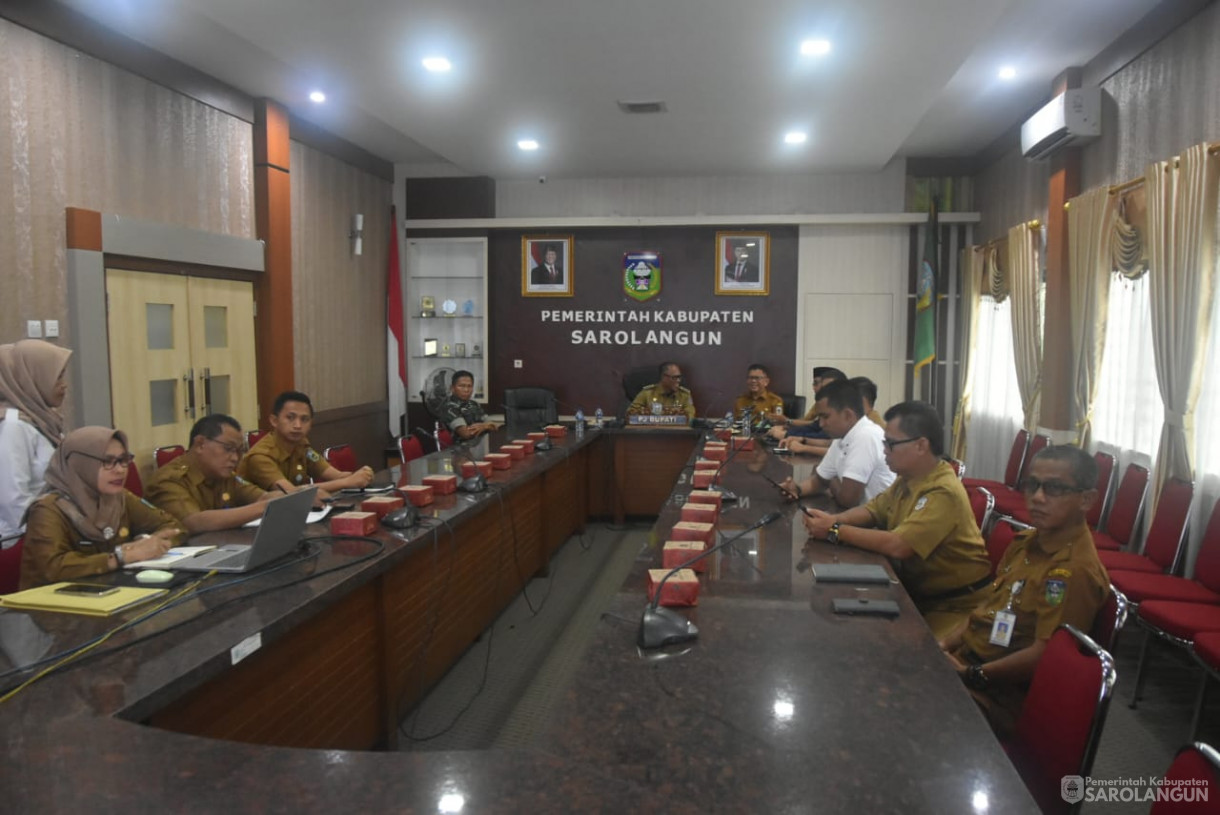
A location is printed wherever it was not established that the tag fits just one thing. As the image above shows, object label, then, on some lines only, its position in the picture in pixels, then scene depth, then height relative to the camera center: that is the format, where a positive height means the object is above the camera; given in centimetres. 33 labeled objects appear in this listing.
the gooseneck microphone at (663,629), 164 -56
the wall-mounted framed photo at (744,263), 754 +96
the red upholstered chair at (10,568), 224 -59
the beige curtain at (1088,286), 446 +45
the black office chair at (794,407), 707 -39
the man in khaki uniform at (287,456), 340 -42
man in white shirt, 318 -39
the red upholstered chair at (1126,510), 367 -69
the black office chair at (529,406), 722 -40
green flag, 702 +56
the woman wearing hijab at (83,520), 206 -43
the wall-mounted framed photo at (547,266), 780 +96
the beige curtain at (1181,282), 347 +38
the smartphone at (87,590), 182 -53
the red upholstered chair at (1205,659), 245 -93
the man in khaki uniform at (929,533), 229 -50
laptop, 206 -49
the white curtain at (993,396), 613 -27
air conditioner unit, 464 +146
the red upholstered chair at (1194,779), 103 -56
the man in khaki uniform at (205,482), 262 -41
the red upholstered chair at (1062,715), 140 -67
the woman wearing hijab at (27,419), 301 -23
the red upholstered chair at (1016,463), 517 -66
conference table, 108 -59
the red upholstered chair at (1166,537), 332 -74
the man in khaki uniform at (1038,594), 186 -56
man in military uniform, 606 -38
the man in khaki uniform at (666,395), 694 -28
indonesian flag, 766 +18
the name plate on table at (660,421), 619 -45
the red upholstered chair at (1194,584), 299 -87
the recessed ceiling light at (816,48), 392 +159
